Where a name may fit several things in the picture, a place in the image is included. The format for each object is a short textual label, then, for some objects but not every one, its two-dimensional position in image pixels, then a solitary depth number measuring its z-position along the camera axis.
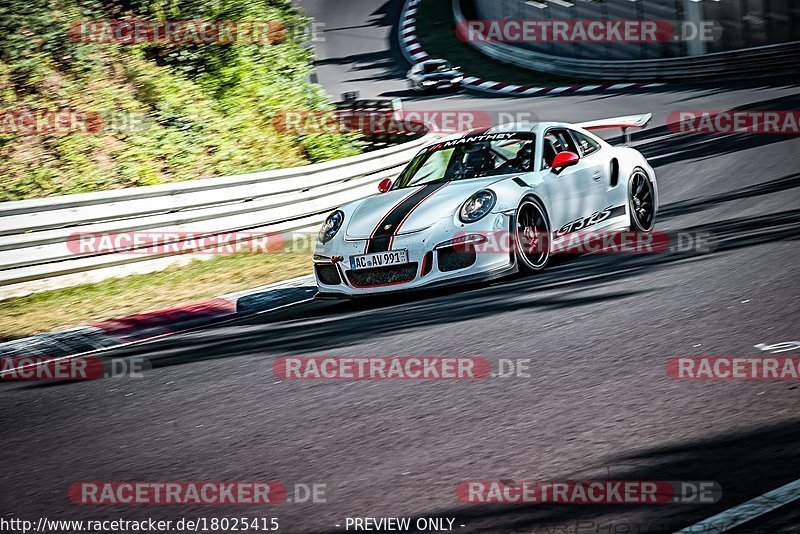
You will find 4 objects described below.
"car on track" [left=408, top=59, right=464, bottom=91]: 59.59
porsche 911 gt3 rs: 15.60
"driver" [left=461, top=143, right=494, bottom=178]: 17.73
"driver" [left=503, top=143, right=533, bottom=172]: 17.48
